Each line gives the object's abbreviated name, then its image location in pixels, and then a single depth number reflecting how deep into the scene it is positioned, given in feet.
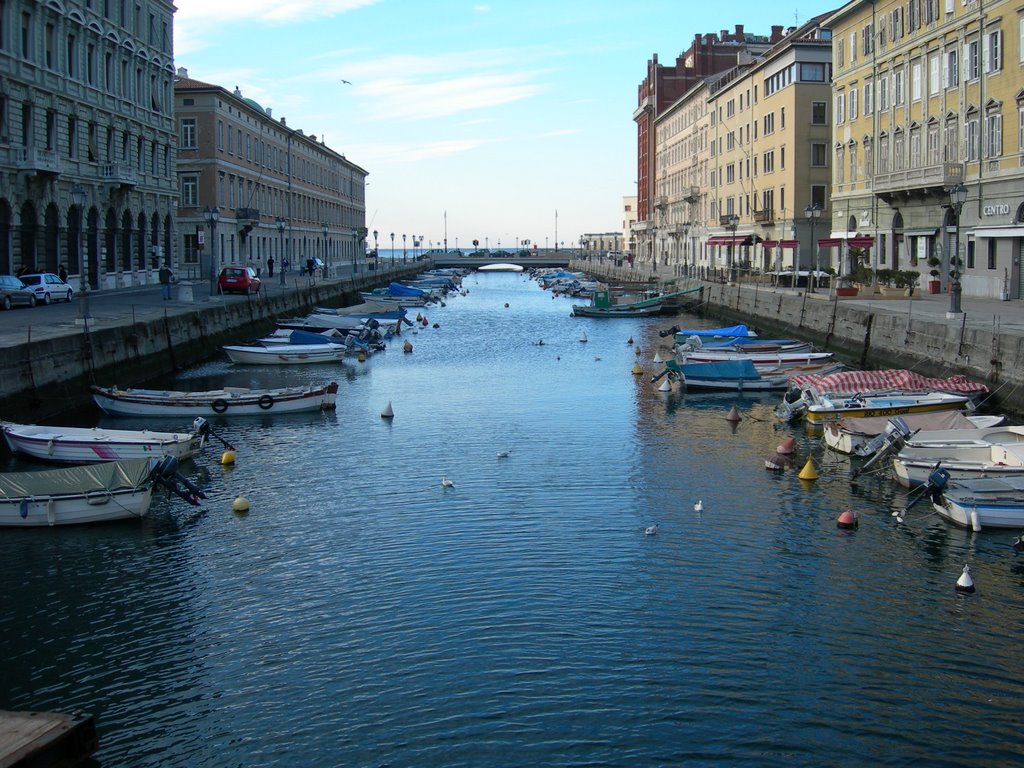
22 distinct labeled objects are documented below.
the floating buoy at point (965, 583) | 53.93
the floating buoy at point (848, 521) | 65.41
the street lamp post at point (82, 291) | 114.93
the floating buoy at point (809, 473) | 78.37
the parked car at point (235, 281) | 200.95
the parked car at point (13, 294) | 146.51
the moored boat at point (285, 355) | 149.79
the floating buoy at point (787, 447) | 84.84
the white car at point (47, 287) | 156.66
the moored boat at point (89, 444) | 79.00
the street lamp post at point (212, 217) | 180.24
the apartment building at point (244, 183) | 267.80
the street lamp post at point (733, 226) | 283.59
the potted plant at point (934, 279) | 171.83
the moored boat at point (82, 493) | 65.67
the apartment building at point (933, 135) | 148.05
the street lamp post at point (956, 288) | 116.16
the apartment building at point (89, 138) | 163.73
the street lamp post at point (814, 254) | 181.82
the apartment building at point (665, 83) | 438.81
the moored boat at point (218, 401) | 102.94
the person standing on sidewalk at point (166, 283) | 174.29
